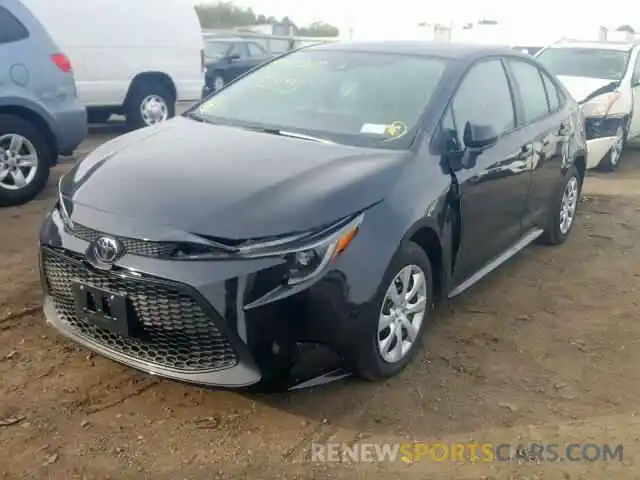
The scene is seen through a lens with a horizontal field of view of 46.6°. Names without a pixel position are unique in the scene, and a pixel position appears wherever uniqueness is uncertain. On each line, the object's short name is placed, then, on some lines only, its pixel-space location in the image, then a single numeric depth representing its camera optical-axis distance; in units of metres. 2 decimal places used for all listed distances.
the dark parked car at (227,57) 17.00
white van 9.37
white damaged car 8.84
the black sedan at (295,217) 2.96
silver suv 6.18
